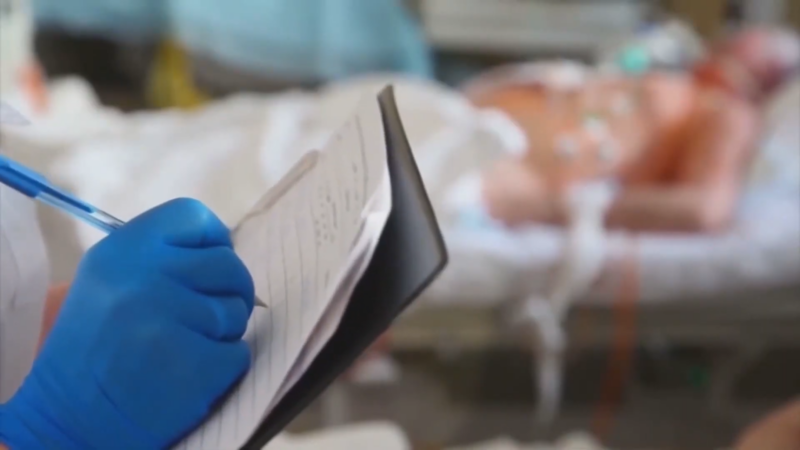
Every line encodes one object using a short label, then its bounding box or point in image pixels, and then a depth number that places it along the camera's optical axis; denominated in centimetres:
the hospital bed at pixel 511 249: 282
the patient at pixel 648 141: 291
